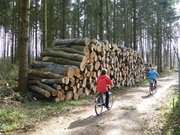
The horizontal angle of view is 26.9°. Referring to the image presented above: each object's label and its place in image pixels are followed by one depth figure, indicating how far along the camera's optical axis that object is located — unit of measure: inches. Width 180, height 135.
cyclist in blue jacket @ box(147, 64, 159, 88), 821.9
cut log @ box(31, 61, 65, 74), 622.2
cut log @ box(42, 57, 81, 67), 652.1
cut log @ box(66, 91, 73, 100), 618.8
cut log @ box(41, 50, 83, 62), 662.5
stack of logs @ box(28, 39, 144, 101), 594.7
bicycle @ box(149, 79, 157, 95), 808.9
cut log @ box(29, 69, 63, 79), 606.7
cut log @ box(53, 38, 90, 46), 690.2
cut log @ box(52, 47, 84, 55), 696.2
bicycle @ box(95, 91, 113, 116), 508.5
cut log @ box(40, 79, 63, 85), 588.1
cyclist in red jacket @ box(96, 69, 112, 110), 515.2
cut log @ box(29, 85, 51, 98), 572.4
